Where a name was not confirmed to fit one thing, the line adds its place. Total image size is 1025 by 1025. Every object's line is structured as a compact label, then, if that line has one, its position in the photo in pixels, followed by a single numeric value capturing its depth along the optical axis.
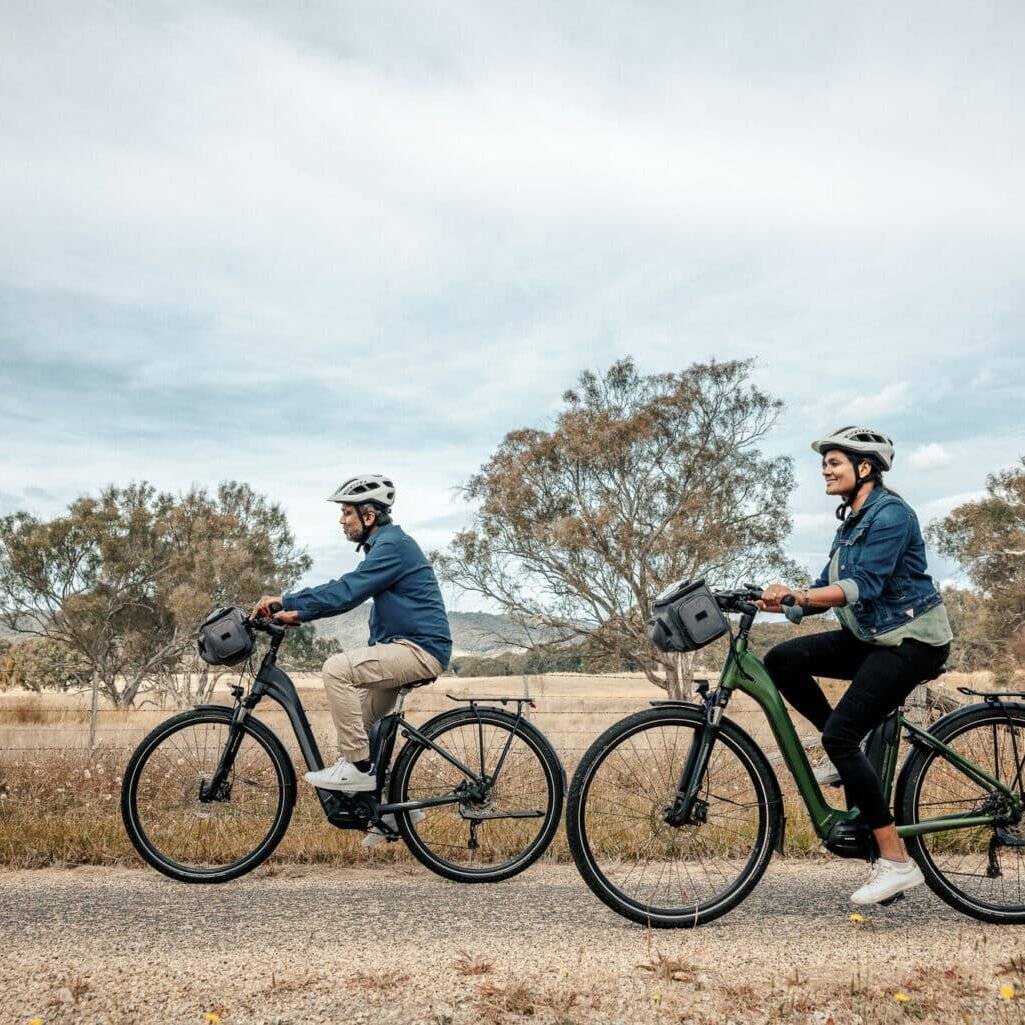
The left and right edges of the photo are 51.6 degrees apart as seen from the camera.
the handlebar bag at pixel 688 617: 4.24
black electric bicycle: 5.09
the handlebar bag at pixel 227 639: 5.15
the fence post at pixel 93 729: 15.36
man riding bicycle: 5.07
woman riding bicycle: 4.14
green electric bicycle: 4.29
